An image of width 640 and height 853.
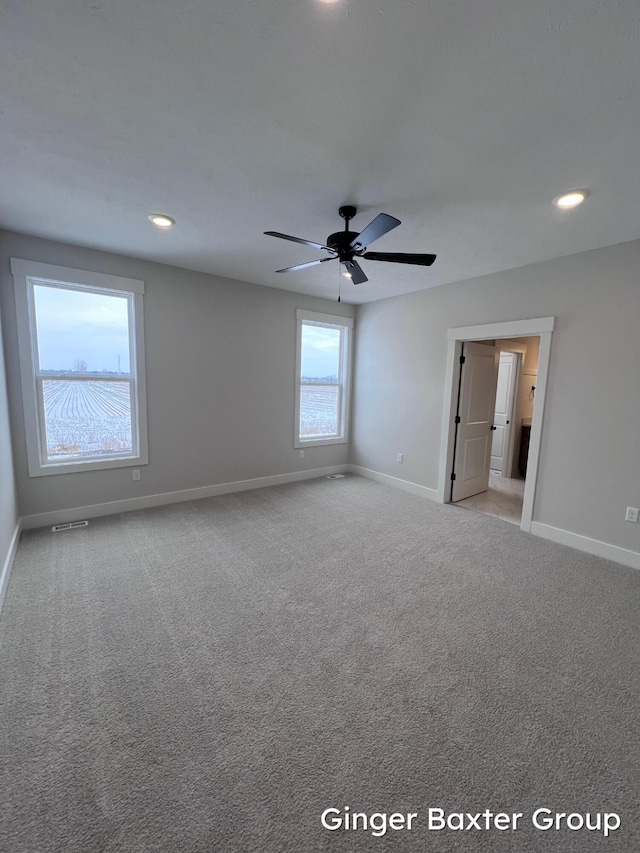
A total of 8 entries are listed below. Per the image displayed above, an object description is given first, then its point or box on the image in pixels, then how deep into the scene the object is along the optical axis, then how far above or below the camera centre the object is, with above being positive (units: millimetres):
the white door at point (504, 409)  5656 -417
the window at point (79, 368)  3270 +34
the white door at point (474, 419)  4395 -465
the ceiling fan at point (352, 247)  2258 +880
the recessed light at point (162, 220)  2705 +1185
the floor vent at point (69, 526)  3395 -1500
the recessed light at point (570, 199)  2188 +1175
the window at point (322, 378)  5152 +6
